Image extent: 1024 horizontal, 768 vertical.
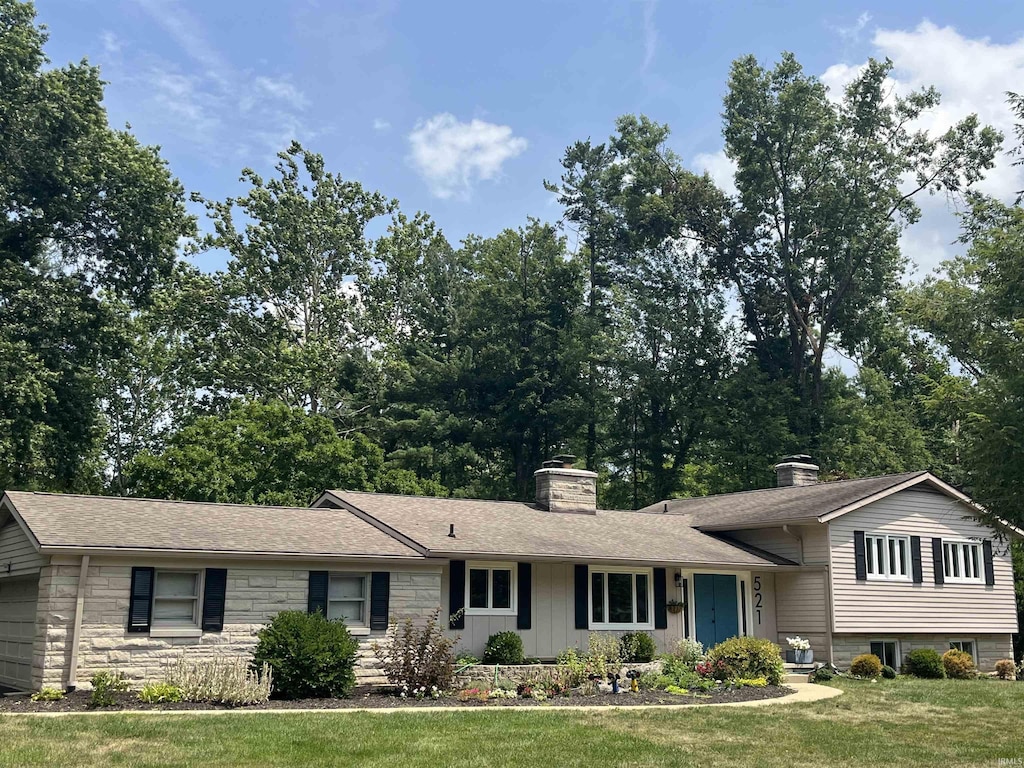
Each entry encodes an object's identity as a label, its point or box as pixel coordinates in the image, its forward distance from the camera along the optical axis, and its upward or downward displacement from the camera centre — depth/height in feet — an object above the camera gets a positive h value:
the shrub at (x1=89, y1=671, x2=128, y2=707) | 45.68 -5.44
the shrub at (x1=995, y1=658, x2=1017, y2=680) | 74.54 -6.64
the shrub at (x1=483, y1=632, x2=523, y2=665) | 62.66 -4.56
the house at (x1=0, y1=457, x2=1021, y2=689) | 52.24 +0.51
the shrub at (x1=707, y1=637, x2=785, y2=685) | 61.00 -4.93
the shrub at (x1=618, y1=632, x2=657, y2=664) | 66.69 -4.66
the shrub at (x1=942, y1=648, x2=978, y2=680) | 75.20 -6.44
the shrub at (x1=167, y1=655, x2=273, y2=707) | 47.57 -5.23
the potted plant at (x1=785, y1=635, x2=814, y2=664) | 69.77 -5.11
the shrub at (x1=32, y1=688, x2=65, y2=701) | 47.50 -5.84
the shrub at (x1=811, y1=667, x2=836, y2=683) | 67.72 -6.58
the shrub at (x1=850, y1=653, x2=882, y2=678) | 70.49 -6.11
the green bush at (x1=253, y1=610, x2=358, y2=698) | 50.80 -4.19
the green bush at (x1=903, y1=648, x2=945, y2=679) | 74.28 -6.24
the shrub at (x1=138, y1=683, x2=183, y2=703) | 47.75 -5.76
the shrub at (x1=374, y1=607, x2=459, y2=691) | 53.01 -4.50
